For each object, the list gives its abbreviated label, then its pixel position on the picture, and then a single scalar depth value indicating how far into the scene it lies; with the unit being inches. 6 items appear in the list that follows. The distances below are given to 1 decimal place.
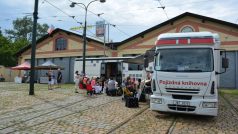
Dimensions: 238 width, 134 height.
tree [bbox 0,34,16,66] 1488.2
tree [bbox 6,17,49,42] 1869.2
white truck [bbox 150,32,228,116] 248.0
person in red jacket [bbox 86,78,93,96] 458.0
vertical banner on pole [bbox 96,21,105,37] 956.5
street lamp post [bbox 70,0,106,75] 671.5
